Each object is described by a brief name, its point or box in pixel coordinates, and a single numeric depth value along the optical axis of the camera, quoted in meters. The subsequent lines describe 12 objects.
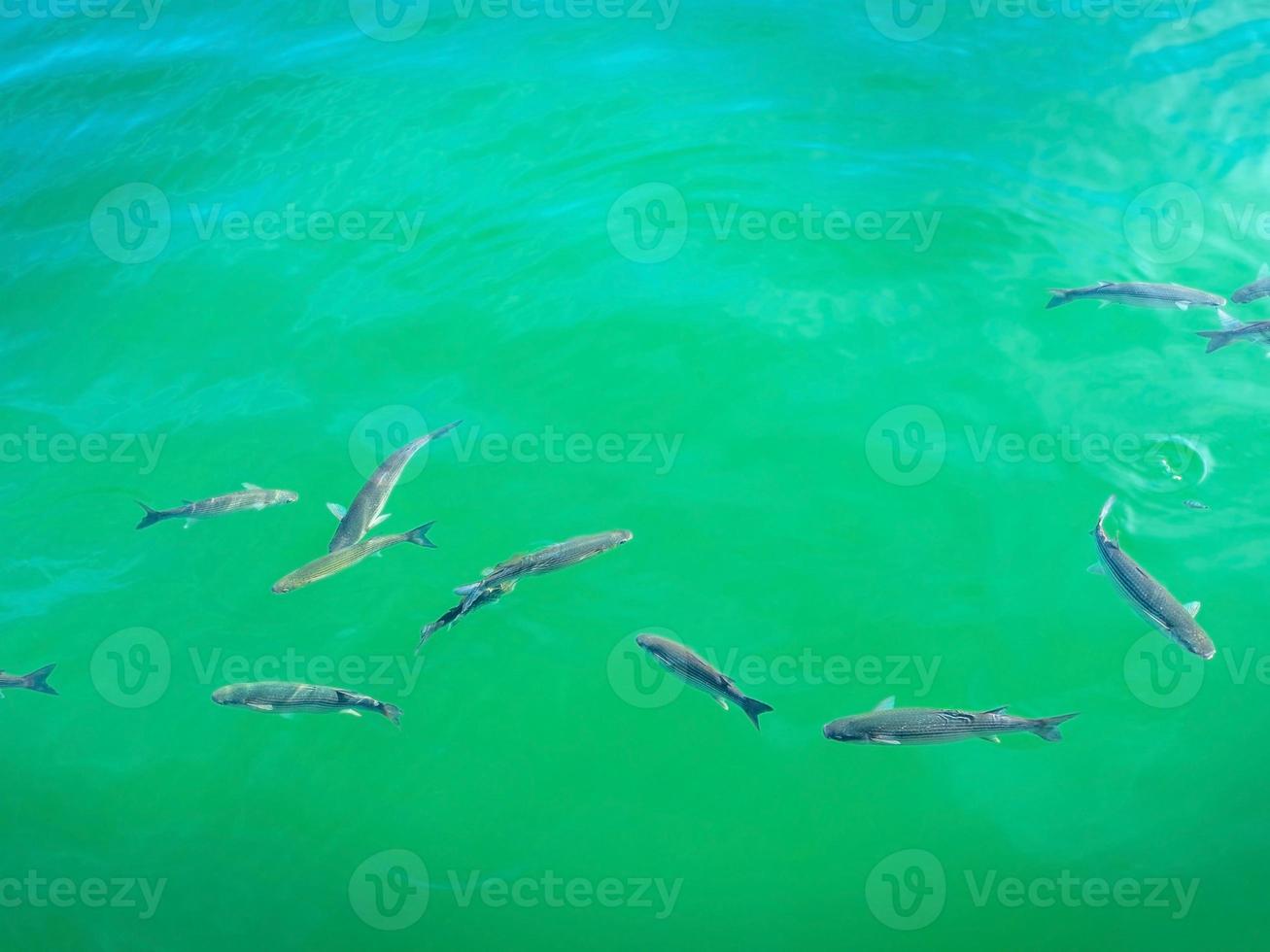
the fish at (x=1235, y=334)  5.51
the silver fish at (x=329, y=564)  4.79
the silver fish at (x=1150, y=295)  5.63
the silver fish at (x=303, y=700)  4.46
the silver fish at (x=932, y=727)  4.03
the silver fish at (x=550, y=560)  4.52
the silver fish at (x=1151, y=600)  4.23
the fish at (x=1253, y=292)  5.89
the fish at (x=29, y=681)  4.81
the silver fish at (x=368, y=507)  4.96
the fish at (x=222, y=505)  5.24
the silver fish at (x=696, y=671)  4.09
